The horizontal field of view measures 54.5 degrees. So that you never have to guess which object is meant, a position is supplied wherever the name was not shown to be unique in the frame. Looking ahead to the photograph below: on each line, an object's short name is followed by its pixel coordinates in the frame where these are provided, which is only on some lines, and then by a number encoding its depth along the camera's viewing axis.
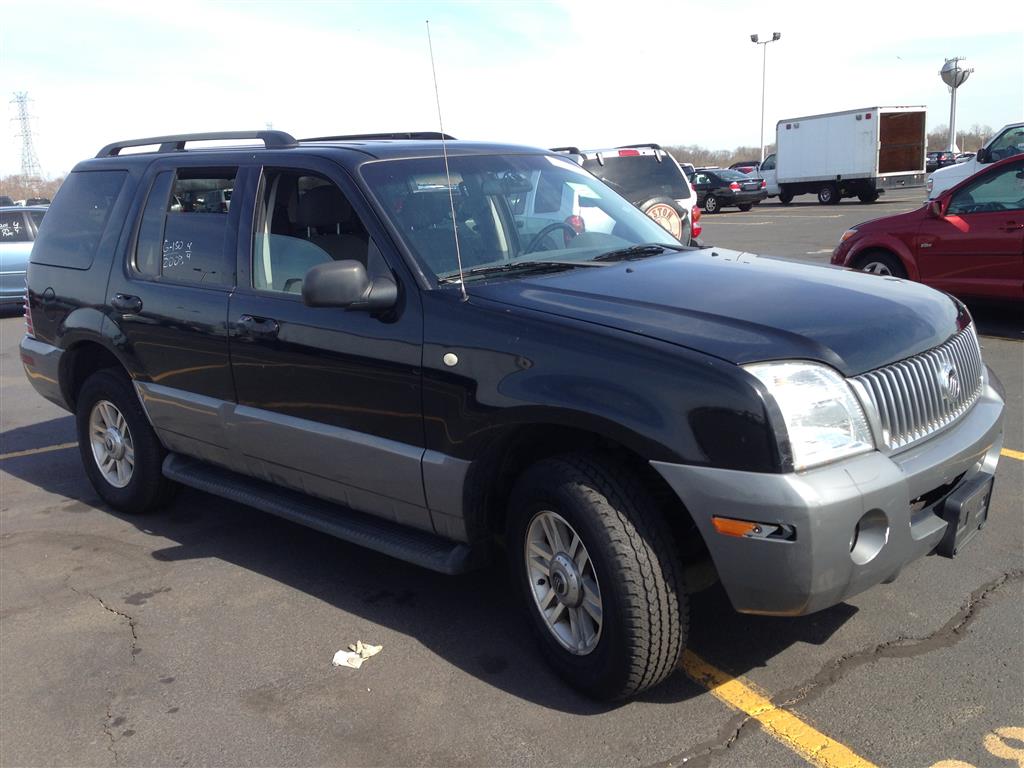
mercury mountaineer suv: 3.03
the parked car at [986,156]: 16.95
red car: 9.05
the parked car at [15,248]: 15.29
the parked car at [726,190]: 34.84
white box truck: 32.16
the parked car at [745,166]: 52.22
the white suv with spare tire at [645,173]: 12.57
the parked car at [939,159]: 41.00
